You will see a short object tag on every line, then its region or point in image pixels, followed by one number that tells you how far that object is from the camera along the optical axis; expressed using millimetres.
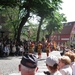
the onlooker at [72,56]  2504
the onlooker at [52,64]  1823
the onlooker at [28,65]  1374
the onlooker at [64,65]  2196
